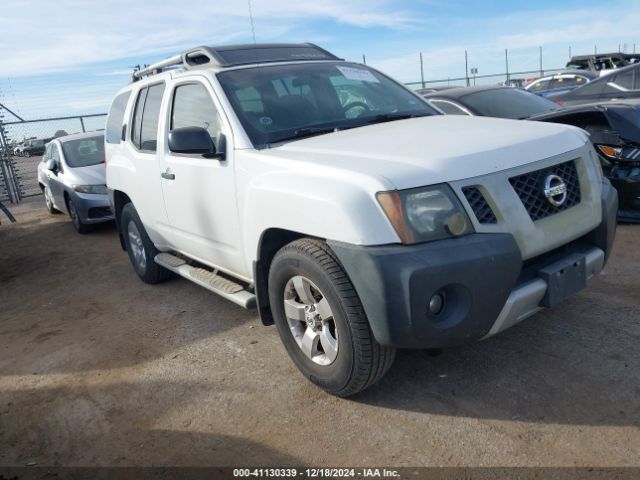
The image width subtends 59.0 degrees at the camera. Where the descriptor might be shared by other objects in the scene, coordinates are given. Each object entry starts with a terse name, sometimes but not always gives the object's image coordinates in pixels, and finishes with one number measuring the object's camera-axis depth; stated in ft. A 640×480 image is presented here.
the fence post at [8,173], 45.11
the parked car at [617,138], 18.12
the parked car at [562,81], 52.01
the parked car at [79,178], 28.94
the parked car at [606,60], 58.49
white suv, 8.61
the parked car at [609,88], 30.26
